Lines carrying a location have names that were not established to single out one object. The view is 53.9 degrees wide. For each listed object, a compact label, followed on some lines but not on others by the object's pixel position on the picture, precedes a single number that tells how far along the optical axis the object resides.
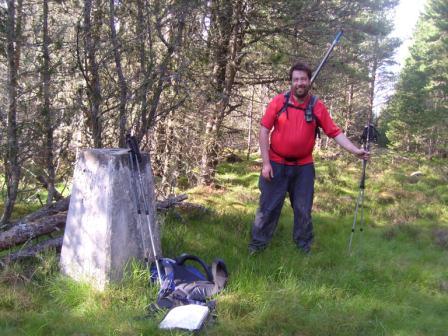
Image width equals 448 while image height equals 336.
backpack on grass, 3.76
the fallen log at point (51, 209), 5.66
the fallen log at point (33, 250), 4.43
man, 5.08
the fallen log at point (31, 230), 4.77
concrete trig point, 4.07
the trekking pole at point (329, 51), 5.33
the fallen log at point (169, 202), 6.39
